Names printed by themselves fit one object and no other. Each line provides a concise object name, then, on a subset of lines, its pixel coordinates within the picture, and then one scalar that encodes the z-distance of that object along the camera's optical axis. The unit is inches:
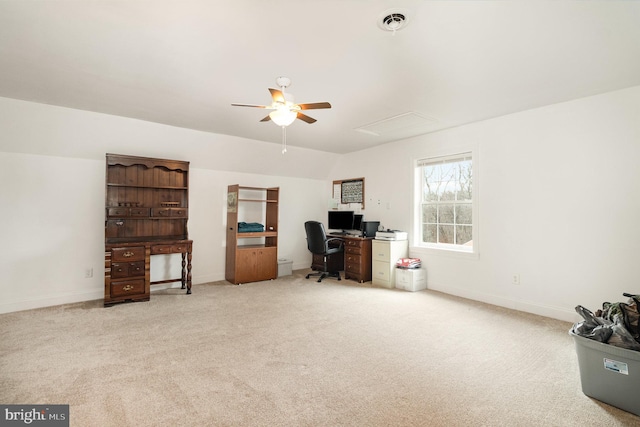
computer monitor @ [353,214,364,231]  227.6
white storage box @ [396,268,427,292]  181.0
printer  191.6
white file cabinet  189.9
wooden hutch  153.7
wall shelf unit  198.2
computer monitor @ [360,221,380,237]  209.2
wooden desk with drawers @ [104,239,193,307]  150.6
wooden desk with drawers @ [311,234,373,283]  203.9
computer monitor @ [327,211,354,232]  233.8
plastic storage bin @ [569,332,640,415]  73.1
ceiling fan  96.5
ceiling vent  73.4
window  173.6
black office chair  201.0
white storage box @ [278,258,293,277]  221.1
